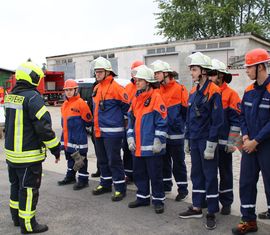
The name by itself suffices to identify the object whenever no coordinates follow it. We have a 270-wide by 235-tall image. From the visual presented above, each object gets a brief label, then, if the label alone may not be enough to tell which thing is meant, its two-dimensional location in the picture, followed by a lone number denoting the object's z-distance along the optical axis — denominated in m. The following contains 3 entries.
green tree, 33.44
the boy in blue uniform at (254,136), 3.96
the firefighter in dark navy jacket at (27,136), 4.16
